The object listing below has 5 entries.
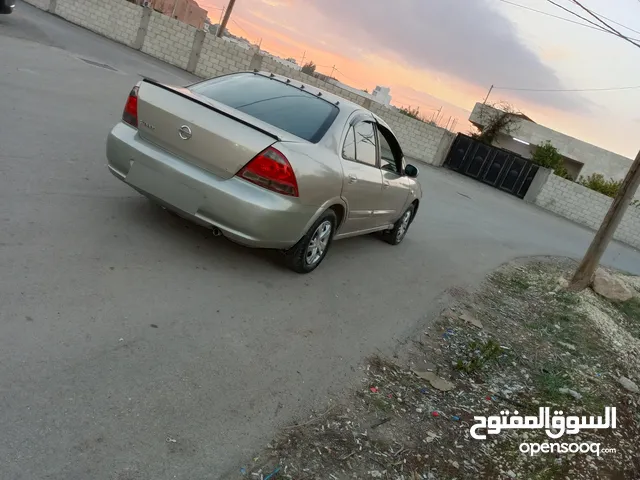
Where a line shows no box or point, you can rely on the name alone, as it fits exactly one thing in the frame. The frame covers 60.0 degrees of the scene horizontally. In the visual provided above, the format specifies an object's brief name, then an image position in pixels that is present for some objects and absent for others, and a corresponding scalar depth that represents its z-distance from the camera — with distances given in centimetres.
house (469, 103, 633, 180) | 3472
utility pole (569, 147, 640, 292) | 836
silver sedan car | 438
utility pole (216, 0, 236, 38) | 3220
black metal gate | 2783
